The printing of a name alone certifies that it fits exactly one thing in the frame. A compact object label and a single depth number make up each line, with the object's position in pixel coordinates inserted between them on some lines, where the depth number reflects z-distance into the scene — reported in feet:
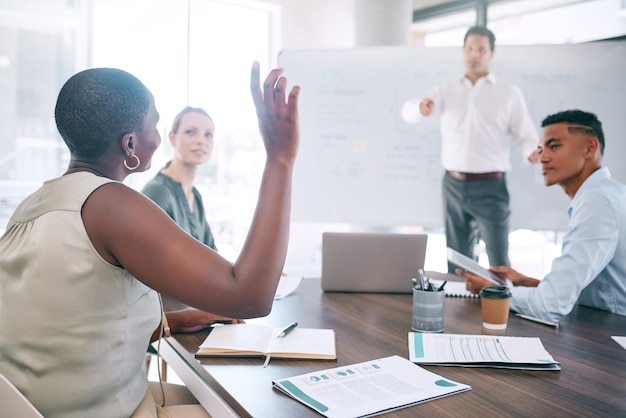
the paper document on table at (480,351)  4.11
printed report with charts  3.34
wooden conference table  3.39
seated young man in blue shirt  5.57
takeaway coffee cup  5.06
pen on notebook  4.72
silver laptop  6.62
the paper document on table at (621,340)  4.66
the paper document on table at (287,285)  6.47
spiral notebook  6.49
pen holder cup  4.97
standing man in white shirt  12.12
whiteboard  11.87
